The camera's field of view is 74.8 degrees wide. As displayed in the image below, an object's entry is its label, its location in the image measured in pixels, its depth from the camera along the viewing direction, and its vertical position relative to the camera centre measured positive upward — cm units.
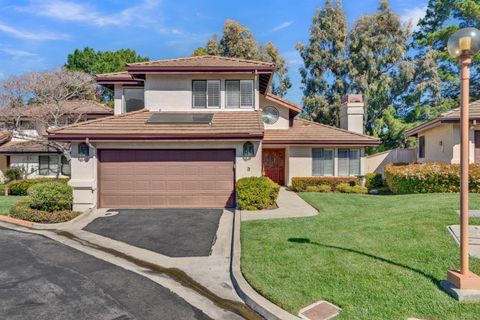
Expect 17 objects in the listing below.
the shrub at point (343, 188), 1675 -162
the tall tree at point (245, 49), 3238 +1138
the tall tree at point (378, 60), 2695 +858
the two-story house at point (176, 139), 1177 +69
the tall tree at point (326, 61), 2862 +895
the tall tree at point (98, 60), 3900 +1234
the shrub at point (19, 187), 1812 -172
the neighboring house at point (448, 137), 1438 +106
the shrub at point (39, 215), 1018 -191
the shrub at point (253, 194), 1130 -132
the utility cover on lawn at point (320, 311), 403 -203
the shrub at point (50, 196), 1066 -135
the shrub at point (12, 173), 2048 -104
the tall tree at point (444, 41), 2680 +1133
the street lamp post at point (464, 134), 445 +34
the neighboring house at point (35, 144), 2042 +93
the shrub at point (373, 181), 1830 -136
